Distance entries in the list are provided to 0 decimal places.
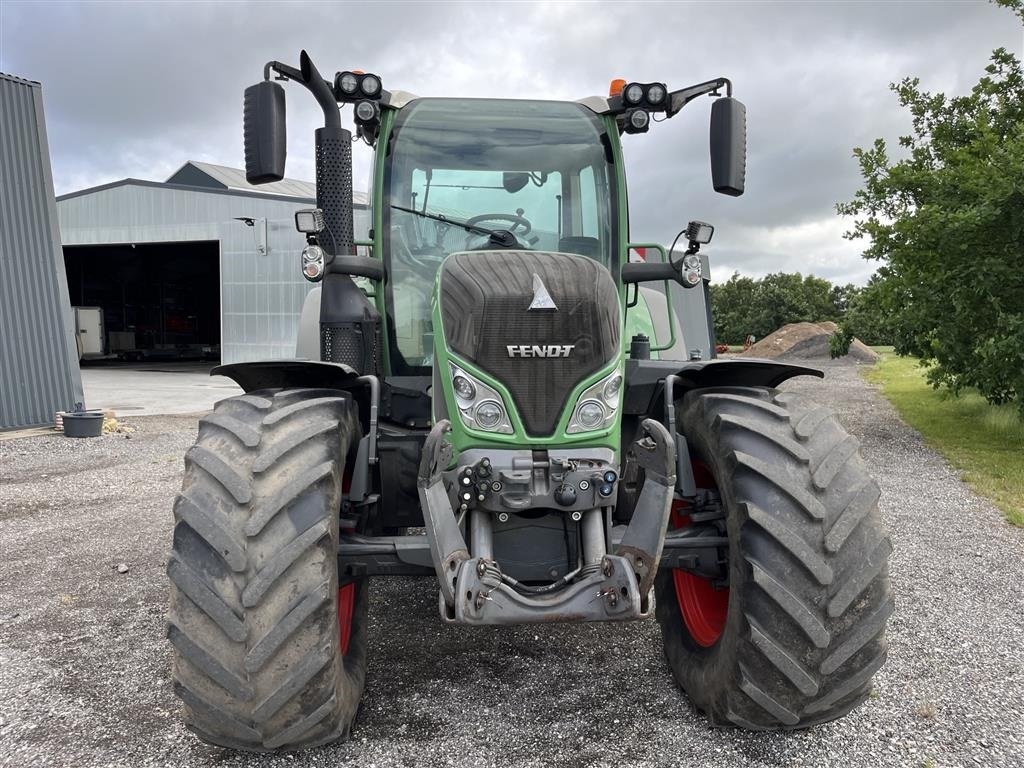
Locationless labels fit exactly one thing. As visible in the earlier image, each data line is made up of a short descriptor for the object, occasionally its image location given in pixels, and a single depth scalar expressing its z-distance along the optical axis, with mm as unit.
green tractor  2365
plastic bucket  10953
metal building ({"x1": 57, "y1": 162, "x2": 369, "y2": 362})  23375
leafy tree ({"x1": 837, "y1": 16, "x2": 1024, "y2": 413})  8695
